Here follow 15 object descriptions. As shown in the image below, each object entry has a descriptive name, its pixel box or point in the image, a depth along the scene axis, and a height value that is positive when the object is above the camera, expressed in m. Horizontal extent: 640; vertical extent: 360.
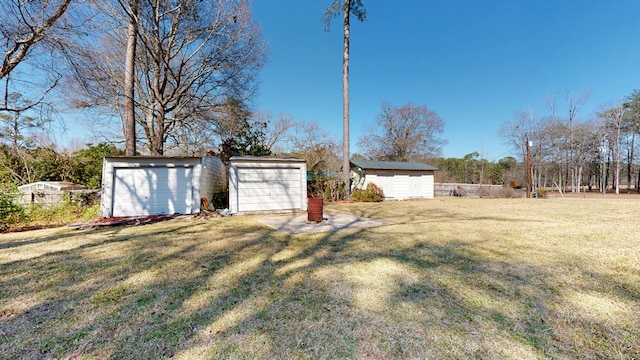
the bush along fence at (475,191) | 18.22 -0.82
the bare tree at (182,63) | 9.84 +5.66
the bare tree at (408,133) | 28.73 +5.79
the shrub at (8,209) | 6.34 -0.80
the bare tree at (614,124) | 22.89 +5.56
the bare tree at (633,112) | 22.39 +6.45
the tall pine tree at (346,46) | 13.84 +7.78
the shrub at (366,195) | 13.98 -0.90
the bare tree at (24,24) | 4.48 +2.98
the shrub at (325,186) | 13.55 -0.34
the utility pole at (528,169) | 15.77 +0.75
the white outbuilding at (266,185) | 9.02 -0.19
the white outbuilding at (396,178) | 15.91 +0.17
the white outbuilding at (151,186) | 7.96 -0.21
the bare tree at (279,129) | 25.08 +5.33
